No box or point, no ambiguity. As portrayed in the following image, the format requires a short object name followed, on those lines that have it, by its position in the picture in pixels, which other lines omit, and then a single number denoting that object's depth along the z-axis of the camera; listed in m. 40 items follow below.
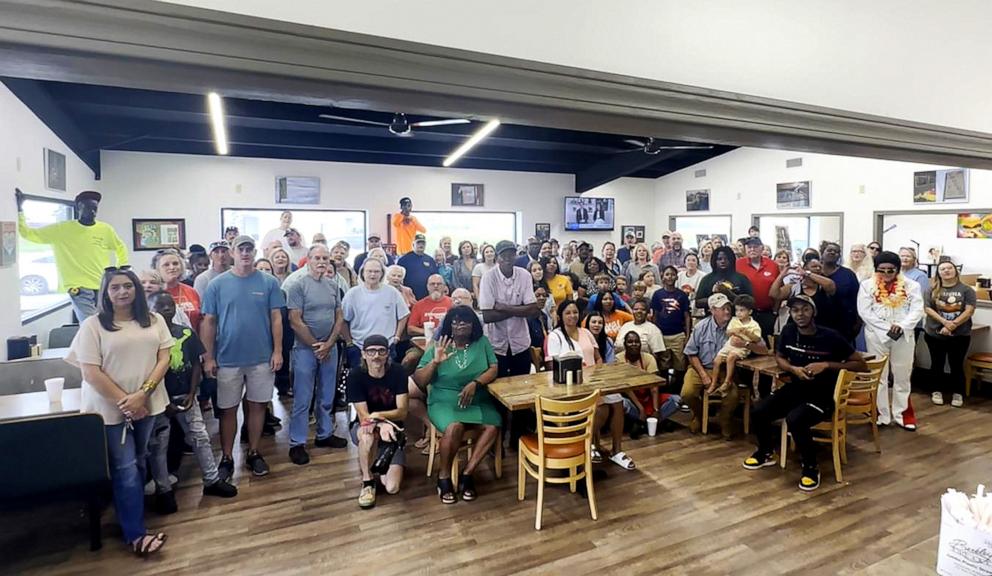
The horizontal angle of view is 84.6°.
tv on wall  10.60
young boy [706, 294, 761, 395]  4.32
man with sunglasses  4.53
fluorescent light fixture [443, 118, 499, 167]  6.98
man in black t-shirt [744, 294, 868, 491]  3.65
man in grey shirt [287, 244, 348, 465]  3.90
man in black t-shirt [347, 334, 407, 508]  3.42
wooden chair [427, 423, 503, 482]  3.64
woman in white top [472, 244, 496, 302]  6.18
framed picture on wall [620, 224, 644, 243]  11.04
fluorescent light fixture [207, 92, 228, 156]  5.46
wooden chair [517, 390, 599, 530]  3.07
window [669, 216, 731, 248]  9.75
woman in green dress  3.51
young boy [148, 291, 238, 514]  3.17
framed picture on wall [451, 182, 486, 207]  9.81
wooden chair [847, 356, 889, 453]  3.92
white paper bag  1.26
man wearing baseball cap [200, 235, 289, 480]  3.49
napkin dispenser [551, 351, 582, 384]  3.60
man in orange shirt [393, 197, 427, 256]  8.70
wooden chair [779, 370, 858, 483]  3.66
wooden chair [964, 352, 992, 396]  5.36
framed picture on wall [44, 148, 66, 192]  5.35
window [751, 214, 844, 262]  8.05
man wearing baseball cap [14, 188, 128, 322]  4.21
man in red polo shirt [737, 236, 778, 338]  5.30
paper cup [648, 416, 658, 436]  4.46
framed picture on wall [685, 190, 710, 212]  10.00
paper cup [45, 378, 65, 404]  2.88
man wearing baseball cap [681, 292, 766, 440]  4.38
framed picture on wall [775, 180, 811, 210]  8.27
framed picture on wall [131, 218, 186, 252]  7.98
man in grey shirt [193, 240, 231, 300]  4.09
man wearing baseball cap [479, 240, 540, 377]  4.07
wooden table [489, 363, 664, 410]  3.37
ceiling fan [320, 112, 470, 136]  5.67
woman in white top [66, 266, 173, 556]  2.66
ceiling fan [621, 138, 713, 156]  7.51
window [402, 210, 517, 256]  9.84
